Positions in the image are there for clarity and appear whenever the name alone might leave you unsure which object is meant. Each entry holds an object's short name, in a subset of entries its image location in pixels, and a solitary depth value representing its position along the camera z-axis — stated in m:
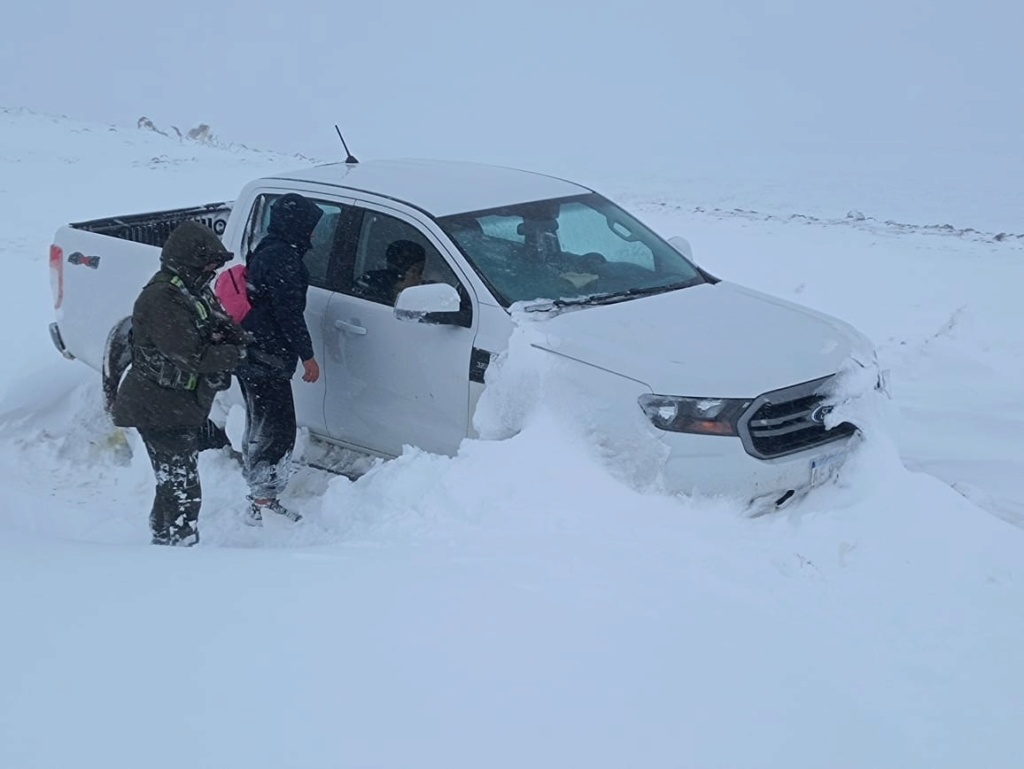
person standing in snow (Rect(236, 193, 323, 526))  5.19
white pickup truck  4.43
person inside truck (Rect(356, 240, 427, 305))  5.34
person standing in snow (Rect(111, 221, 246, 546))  4.66
